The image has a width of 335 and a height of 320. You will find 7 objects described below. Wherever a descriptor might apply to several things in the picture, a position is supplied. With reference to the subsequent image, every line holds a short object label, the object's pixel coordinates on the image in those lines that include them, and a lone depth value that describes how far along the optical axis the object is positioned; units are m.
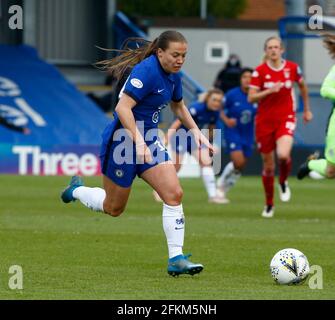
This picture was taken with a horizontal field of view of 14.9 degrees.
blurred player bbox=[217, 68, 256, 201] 20.81
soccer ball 10.51
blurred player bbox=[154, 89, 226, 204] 20.67
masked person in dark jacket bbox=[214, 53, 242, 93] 29.67
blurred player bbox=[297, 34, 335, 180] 15.02
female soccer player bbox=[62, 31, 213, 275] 10.92
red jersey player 17.70
